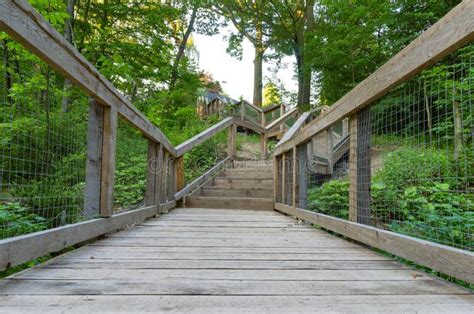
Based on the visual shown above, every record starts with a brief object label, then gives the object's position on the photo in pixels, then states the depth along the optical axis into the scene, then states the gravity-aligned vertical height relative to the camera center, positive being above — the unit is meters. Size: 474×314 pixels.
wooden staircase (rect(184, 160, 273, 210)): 4.89 -0.21
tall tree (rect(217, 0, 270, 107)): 14.16 +6.80
